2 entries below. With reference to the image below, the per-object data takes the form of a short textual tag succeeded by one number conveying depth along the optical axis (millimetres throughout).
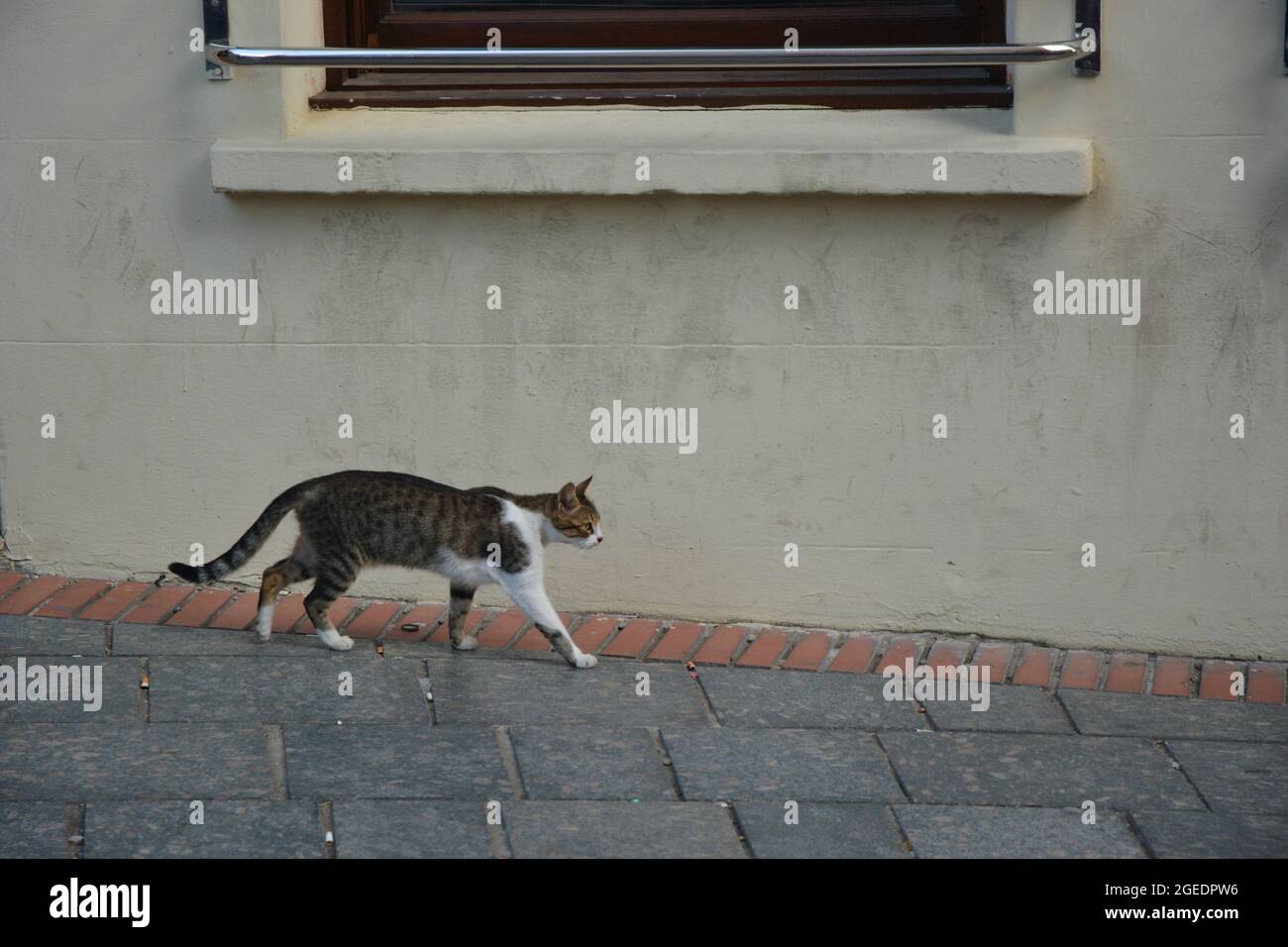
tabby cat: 5828
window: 6199
